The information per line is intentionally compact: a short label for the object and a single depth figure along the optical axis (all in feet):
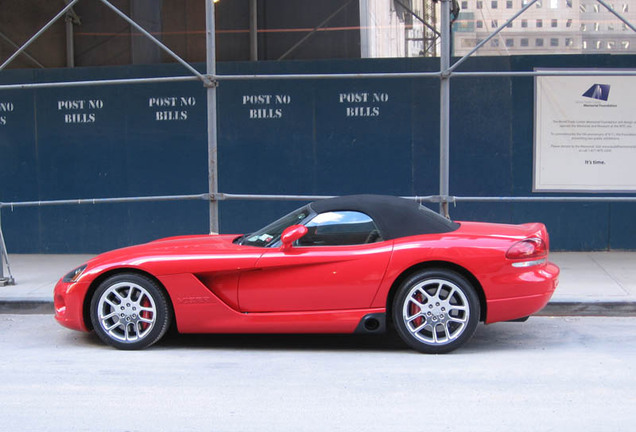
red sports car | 18.42
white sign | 32.45
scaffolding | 24.88
